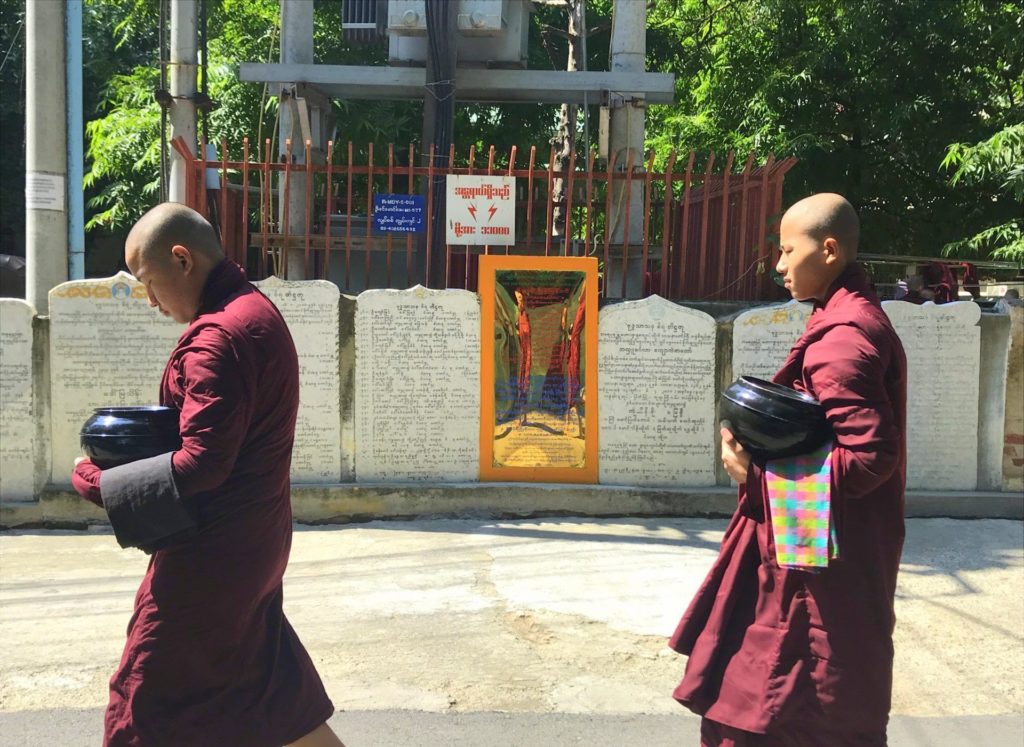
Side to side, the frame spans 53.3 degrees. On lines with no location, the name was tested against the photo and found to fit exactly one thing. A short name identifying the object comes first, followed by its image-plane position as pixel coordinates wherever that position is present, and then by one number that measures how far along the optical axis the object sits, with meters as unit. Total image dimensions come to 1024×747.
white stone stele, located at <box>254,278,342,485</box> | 6.70
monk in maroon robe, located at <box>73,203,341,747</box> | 2.51
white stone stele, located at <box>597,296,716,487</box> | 6.82
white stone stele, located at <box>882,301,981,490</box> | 6.83
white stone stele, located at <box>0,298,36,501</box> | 6.56
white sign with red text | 6.96
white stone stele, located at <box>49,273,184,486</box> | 6.56
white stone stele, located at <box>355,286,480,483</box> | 6.77
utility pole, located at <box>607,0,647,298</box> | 8.82
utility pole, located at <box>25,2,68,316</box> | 7.01
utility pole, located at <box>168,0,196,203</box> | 8.99
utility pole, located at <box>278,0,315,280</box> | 8.59
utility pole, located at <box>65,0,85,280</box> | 7.25
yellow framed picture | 6.82
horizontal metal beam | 8.42
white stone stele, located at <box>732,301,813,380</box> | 6.79
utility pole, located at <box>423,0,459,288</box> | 8.09
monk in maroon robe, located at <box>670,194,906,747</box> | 2.41
